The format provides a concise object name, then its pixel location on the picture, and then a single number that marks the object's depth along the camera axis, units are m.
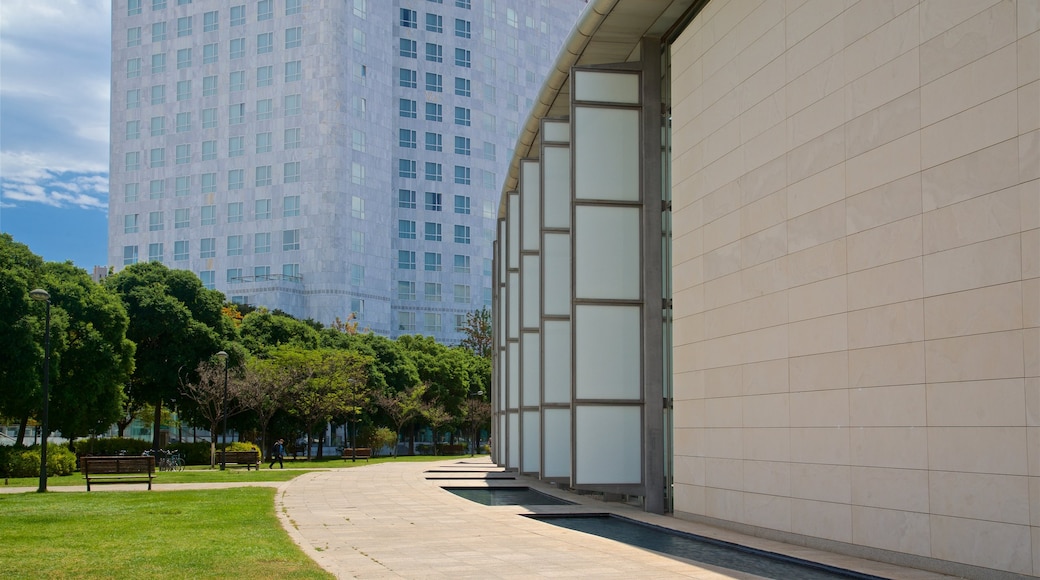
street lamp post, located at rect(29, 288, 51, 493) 25.25
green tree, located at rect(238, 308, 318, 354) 64.06
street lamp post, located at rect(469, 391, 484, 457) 83.32
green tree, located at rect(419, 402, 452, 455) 75.89
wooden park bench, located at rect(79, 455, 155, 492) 26.55
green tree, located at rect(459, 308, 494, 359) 100.50
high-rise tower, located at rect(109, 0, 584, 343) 96.81
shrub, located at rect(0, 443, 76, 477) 34.25
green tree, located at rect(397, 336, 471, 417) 80.69
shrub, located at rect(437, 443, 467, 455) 83.19
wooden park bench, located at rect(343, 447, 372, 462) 57.84
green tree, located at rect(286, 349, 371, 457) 58.00
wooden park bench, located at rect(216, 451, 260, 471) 42.31
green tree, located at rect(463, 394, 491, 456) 82.38
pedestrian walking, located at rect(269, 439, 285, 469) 45.19
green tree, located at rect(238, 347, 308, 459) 54.01
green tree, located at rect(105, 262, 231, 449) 55.12
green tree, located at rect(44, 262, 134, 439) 42.09
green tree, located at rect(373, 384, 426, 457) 72.00
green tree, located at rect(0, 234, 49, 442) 37.00
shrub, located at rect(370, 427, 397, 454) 72.12
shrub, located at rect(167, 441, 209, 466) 51.62
